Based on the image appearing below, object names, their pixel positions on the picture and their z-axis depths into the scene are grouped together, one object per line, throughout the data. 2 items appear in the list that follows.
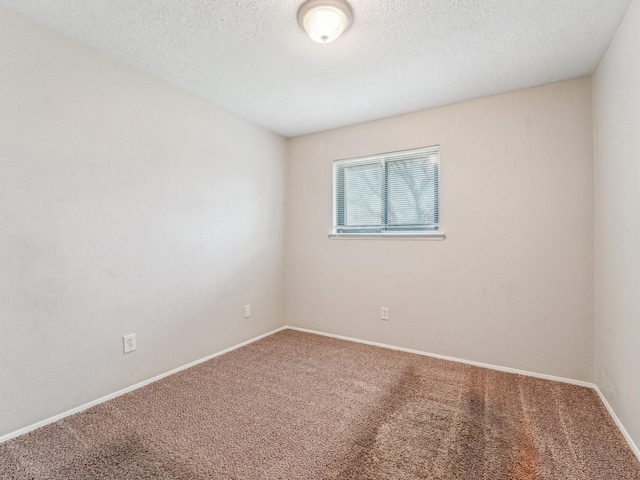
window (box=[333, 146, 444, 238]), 2.95
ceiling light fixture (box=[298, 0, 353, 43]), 1.60
